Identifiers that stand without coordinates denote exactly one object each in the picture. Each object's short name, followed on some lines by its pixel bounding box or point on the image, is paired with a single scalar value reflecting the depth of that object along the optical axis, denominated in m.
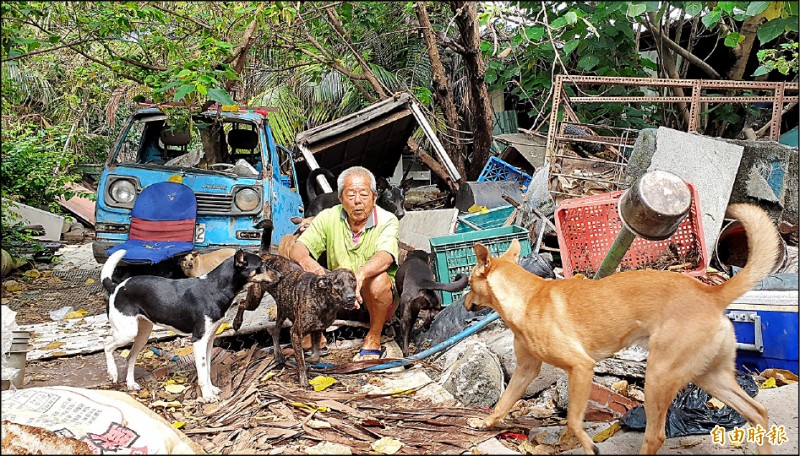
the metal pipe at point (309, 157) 9.14
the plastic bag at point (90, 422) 2.84
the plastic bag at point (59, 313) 6.82
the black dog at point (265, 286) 4.64
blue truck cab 6.71
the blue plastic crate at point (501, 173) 9.87
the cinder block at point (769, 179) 6.74
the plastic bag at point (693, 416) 3.67
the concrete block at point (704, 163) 6.44
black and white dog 4.39
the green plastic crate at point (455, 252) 5.99
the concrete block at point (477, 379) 4.31
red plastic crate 5.96
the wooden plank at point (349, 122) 9.20
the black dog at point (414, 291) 5.30
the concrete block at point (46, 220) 10.99
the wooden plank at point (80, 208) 13.66
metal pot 3.60
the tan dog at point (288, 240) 6.34
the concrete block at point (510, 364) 4.47
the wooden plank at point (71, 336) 5.58
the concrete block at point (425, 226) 7.64
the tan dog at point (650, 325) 3.03
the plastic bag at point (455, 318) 5.37
